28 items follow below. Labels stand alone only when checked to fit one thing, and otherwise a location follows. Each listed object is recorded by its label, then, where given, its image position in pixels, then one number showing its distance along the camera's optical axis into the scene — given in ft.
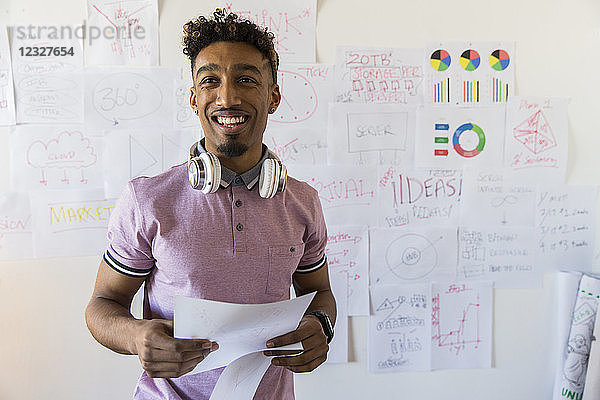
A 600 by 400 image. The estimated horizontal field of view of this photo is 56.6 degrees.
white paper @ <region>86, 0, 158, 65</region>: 6.38
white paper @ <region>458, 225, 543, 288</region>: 7.09
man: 3.55
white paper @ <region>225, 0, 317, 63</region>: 6.56
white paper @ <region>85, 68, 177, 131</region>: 6.40
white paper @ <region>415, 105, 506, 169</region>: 6.94
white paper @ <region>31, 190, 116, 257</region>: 6.44
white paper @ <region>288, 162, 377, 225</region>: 6.79
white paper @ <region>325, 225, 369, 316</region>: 6.86
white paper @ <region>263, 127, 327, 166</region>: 6.70
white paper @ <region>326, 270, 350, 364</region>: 6.88
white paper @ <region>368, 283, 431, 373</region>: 6.98
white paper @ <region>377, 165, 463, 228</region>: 6.93
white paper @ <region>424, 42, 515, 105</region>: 6.89
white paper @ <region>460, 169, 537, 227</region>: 7.06
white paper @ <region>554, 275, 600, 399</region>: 6.91
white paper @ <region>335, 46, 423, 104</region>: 6.74
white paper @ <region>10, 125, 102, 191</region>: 6.35
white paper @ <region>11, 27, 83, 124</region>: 6.31
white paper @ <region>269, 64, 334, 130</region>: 6.67
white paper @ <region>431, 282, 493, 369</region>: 7.10
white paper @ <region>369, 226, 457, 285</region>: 6.96
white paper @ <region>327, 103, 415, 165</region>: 6.80
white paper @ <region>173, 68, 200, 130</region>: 6.50
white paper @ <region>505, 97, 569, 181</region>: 7.06
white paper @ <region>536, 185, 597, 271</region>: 7.18
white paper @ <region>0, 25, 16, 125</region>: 6.28
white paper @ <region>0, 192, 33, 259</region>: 6.38
